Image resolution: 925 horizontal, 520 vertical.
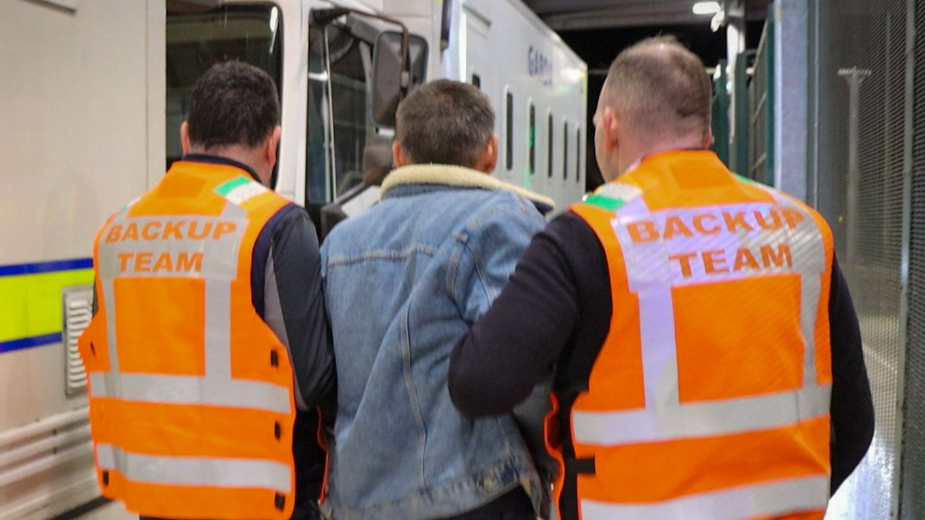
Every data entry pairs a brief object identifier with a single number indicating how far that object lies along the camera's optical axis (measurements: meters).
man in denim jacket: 1.97
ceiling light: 12.44
